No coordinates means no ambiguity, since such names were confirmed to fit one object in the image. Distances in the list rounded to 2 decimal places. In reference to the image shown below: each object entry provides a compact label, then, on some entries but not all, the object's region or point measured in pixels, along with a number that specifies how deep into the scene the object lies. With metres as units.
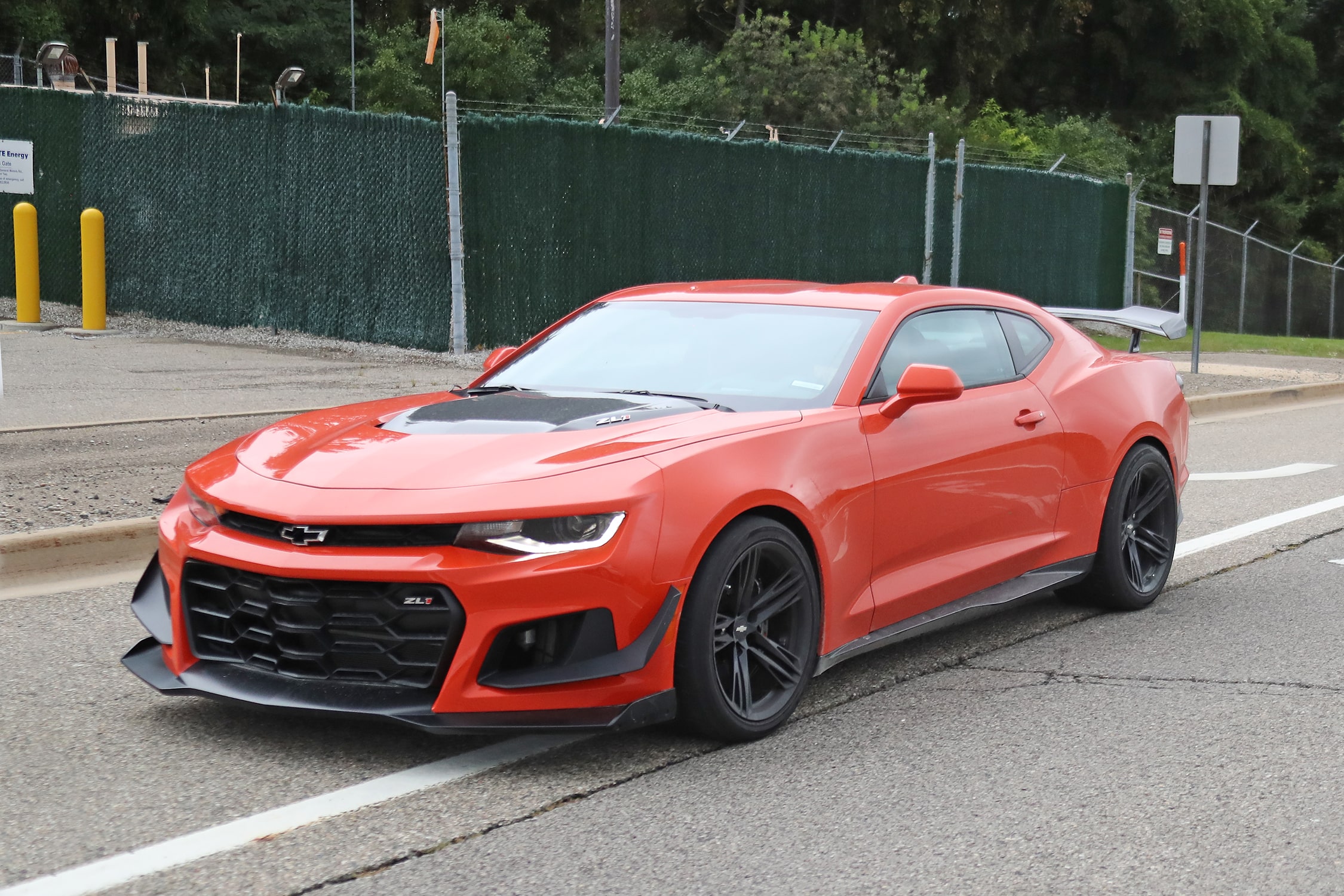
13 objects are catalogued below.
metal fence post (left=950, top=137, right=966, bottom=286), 21.92
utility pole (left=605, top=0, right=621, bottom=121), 23.42
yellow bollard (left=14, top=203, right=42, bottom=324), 16.67
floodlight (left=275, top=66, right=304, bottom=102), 19.47
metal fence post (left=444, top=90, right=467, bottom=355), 15.27
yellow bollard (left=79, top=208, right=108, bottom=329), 16.48
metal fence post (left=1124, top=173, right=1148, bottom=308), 26.09
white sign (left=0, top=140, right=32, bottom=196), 17.31
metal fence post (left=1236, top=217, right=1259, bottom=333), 33.59
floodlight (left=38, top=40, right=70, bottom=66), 21.66
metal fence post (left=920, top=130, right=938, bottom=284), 21.48
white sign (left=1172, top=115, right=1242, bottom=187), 16.86
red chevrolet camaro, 4.23
